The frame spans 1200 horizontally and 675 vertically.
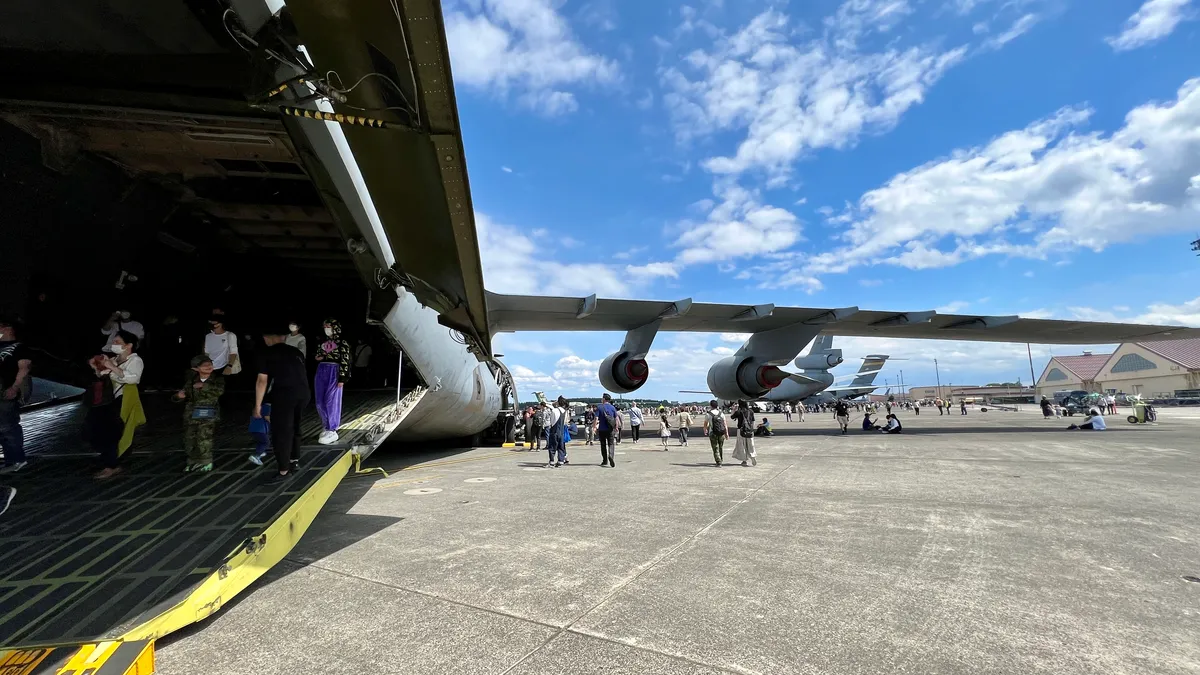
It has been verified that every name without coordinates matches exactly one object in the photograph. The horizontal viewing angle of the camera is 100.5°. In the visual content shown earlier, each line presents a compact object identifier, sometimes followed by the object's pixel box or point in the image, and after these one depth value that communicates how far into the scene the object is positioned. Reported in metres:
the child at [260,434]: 4.69
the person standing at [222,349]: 4.98
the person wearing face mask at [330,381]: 5.55
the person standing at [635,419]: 17.81
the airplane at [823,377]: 28.54
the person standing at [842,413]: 18.30
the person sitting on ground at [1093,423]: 16.95
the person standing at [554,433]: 10.19
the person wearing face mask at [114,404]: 4.55
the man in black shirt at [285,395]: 4.29
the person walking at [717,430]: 9.40
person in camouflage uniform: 4.58
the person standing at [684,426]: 15.32
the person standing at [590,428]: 18.67
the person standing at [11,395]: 4.68
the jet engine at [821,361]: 27.88
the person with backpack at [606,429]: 9.73
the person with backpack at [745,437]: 9.45
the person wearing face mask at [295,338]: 5.11
